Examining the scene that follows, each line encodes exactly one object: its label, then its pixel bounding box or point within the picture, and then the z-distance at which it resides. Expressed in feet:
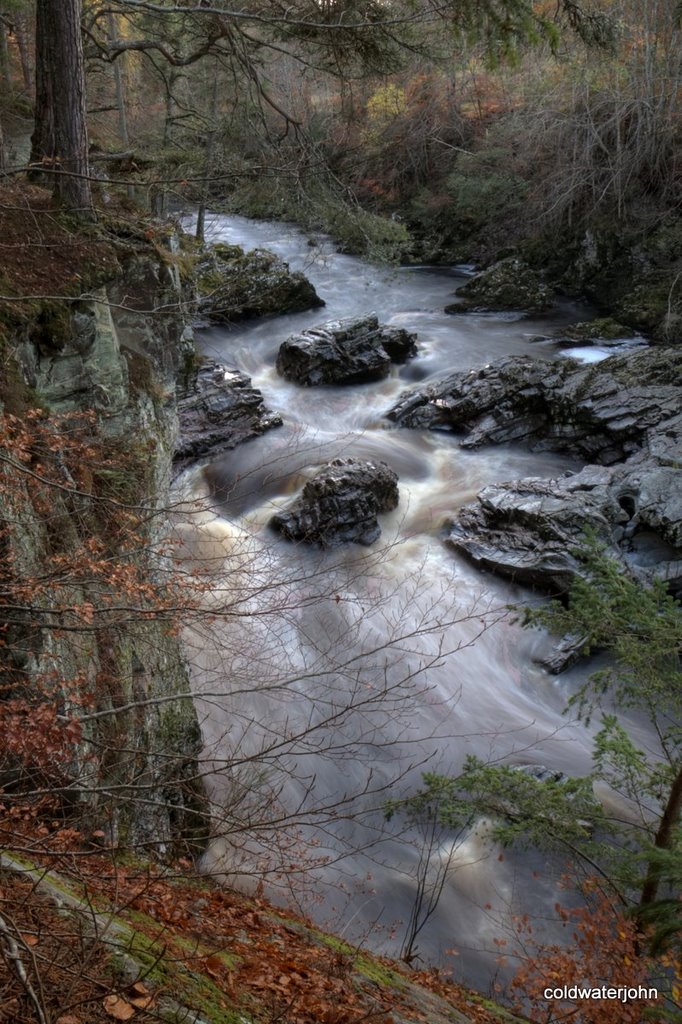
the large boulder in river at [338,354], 50.34
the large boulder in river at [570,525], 33.12
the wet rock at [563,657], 30.71
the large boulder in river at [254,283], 55.57
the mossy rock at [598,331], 55.31
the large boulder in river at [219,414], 41.83
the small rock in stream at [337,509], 34.86
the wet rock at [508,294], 63.21
